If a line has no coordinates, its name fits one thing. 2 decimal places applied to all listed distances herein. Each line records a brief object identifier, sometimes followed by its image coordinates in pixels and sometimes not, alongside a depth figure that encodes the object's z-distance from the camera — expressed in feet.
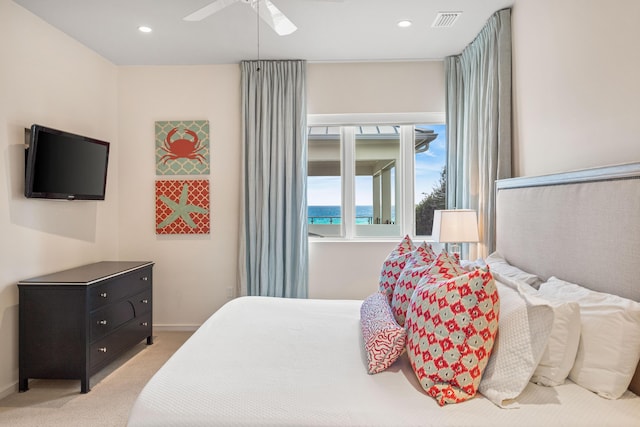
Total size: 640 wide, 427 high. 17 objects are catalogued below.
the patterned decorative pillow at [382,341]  5.10
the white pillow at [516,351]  4.38
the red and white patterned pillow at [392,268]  7.11
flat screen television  9.12
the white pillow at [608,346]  4.41
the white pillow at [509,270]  6.72
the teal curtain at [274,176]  12.68
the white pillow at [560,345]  4.63
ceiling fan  7.08
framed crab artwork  13.12
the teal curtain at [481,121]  9.46
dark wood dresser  8.85
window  13.58
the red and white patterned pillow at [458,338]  4.43
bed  4.14
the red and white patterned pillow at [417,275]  5.44
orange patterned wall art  13.11
